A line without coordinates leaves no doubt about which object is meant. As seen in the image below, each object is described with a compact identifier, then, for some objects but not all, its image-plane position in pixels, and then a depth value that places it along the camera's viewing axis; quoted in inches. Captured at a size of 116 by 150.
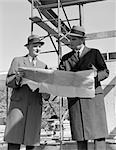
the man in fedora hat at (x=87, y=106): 107.4
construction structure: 213.0
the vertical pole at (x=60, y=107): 175.2
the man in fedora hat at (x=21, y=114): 113.7
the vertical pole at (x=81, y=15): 230.7
